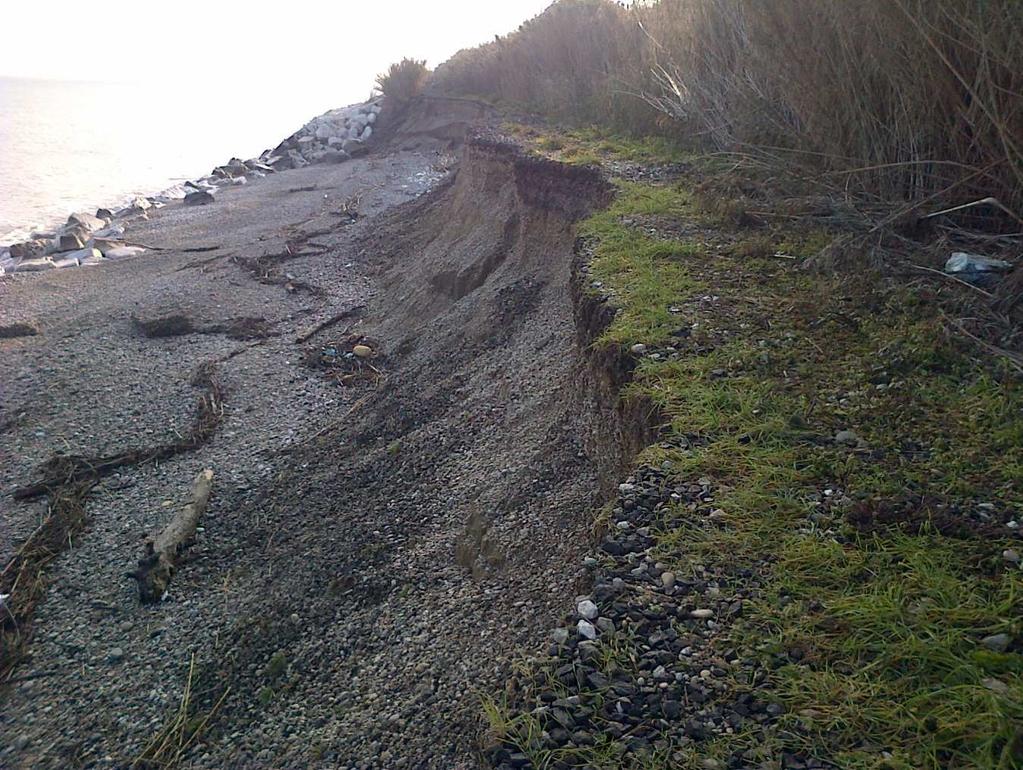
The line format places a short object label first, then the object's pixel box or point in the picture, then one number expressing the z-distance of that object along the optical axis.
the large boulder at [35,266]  14.34
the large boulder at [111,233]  16.45
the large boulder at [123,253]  14.50
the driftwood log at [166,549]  5.46
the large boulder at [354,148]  24.51
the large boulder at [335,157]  24.08
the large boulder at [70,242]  15.52
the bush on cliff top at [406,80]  26.47
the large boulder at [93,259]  14.17
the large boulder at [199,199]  19.64
